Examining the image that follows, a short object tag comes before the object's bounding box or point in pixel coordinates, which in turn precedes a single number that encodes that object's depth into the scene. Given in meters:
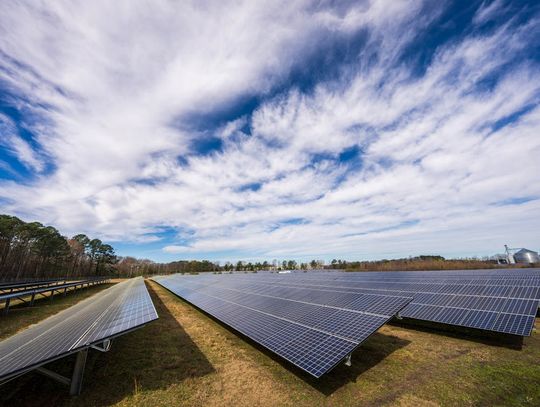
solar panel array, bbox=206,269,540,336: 9.12
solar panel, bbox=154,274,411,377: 6.26
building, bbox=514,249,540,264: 60.94
